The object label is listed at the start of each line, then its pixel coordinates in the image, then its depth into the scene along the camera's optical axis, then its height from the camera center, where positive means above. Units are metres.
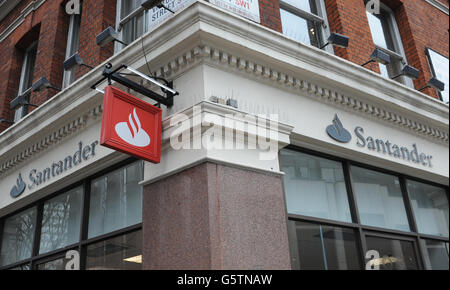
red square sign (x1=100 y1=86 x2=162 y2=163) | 4.96 +2.44
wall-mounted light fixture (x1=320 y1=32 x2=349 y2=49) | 6.91 +4.32
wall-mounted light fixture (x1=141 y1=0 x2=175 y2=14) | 5.80 +4.20
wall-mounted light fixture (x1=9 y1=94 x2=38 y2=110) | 8.14 +4.38
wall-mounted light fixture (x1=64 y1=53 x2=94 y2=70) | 6.91 +4.27
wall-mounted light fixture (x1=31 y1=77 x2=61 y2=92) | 7.65 +4.36
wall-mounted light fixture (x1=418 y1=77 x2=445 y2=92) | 8.38 +4.38
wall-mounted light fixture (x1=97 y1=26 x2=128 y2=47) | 6.55 +4.36
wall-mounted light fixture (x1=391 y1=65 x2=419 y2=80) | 7.92 +4.35
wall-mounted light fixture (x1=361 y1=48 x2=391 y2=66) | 7.24 +4.25
